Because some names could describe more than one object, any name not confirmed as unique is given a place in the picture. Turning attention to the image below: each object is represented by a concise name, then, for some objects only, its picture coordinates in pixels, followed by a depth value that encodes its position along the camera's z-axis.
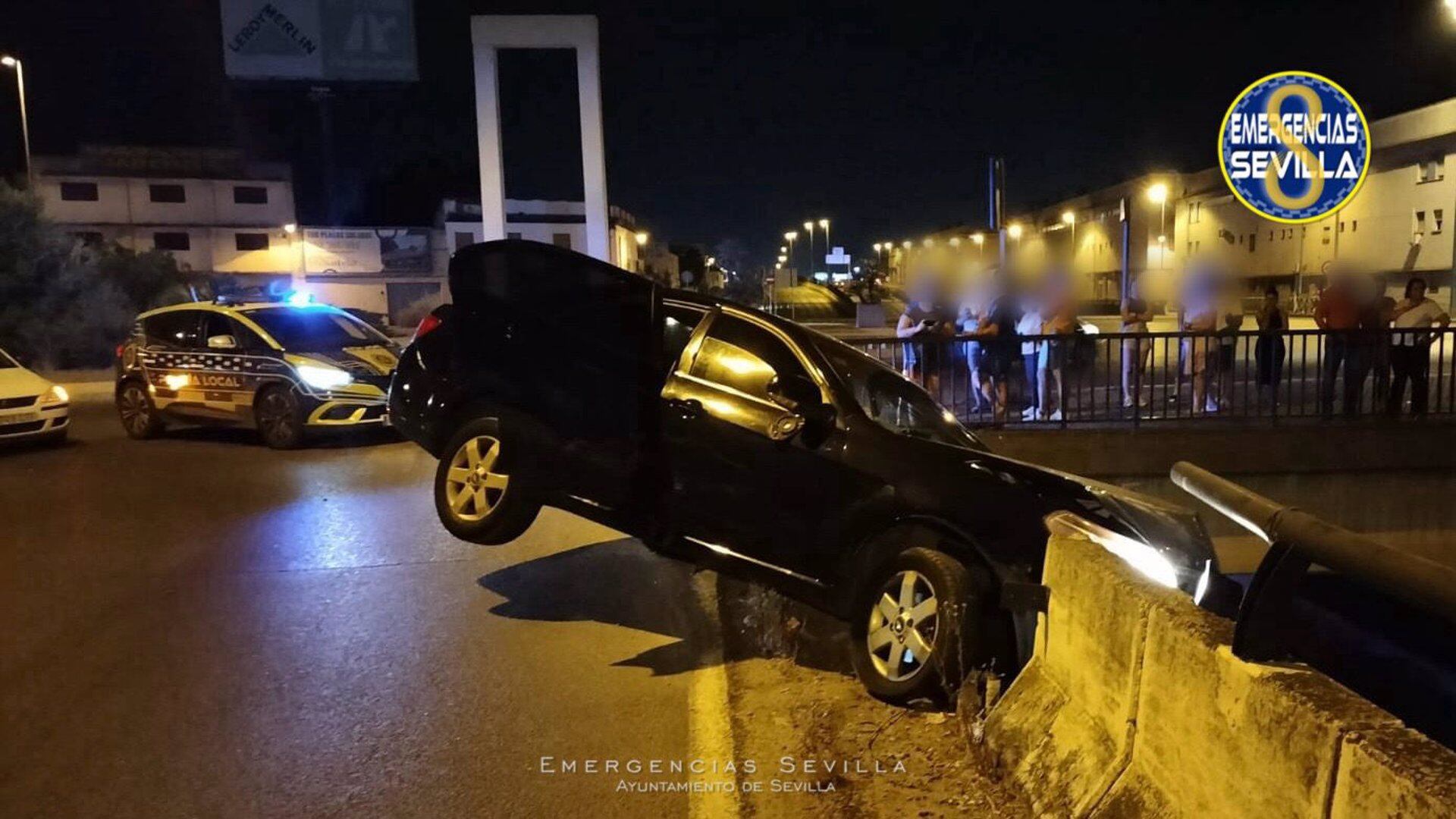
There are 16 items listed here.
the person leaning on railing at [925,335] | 10.09
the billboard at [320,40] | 17.45
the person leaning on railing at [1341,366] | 9.57
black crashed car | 4.53
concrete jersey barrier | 2.20
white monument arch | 13.95
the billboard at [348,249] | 51.97
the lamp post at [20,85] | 25.69
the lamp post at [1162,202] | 22.43
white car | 11.30
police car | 11.38
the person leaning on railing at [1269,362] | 9.61
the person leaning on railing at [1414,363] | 9.51
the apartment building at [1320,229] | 12.71
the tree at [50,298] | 24.14
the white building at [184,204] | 50.34
